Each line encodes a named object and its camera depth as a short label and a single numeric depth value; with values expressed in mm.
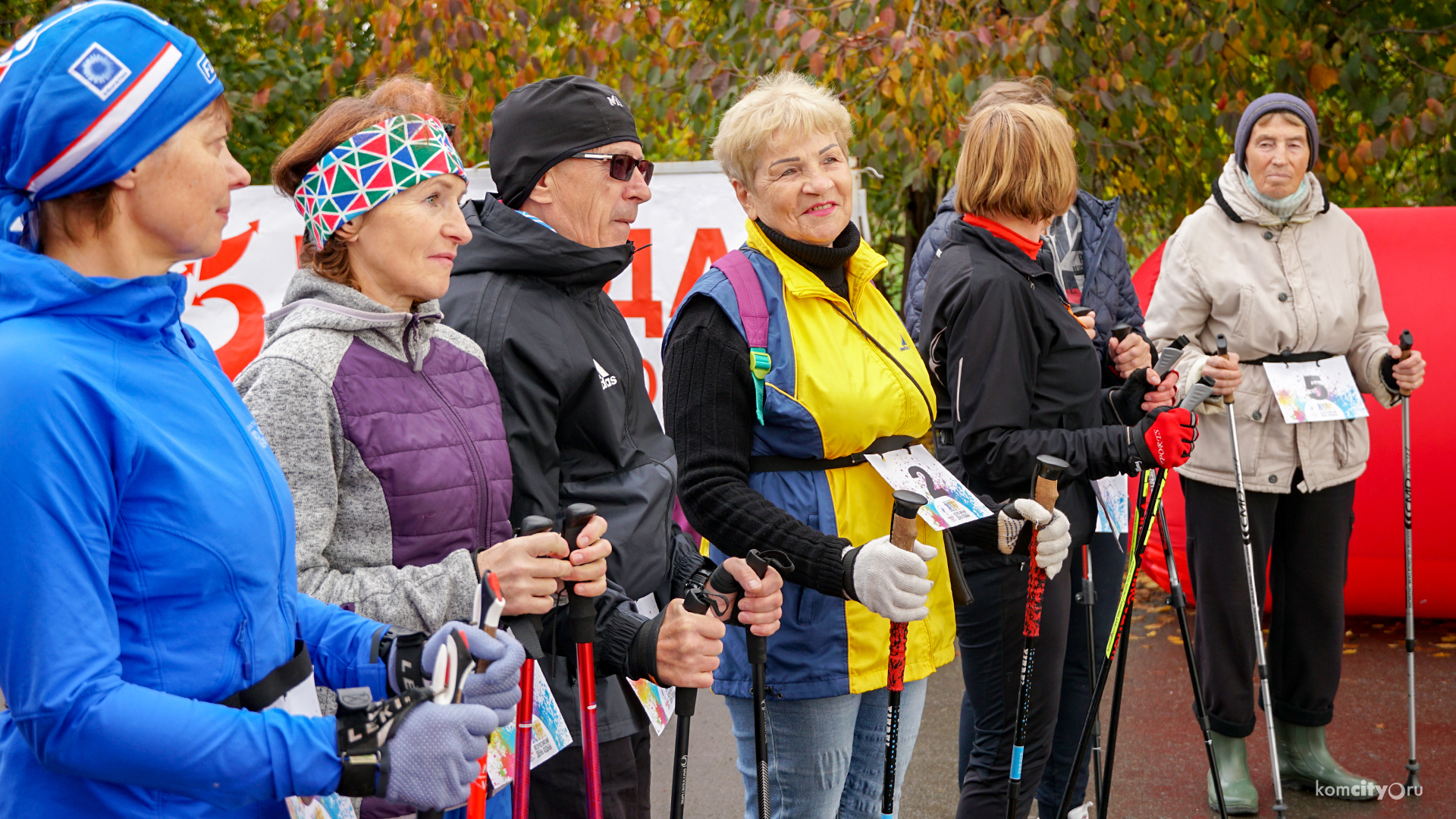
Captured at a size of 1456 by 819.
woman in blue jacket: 1290
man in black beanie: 2174
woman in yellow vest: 2486
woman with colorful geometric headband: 1872
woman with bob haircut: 2912
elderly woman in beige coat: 3977
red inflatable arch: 5383
